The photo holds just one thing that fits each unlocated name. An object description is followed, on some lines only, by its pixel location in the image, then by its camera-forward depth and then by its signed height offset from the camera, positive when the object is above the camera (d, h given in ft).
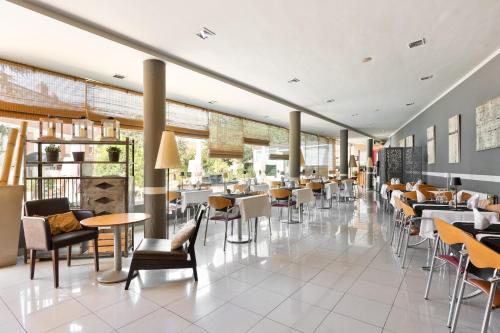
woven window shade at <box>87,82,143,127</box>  18.37 +4.75
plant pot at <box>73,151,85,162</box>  14.11 +0.65
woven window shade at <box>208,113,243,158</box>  27.48 +3.38
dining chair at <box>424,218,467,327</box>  7.21 -2.14
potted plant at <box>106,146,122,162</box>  14.37 +0.81
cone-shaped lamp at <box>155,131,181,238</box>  13.69 +0.76
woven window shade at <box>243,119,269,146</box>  32.37 +4.40
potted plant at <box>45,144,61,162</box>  13.83 +0.81
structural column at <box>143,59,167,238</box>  15.56 +1.52
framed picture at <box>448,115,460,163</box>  19.83 +2.10
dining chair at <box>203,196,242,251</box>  15.58 -2.28
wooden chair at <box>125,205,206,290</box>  10.06 -3.46
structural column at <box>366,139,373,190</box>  50.41 -1.65
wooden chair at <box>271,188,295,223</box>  20.11 -2.22
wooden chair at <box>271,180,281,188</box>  28.63 -1.83
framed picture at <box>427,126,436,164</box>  26.16 +2.17
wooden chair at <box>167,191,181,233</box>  20.27 -2.53
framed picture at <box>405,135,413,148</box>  35.40 +3.52
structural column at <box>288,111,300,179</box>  29.71 +2.52
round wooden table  10.34 -2.27
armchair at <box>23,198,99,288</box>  10.37 -2.78
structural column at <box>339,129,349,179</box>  44.47 +2.18
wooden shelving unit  13.92 -1.06
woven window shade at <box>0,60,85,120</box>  14.70 +4.57
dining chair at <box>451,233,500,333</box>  5.88 -2.43
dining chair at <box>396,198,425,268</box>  11.55 -2.79
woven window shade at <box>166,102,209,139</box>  23.57 +4.46
